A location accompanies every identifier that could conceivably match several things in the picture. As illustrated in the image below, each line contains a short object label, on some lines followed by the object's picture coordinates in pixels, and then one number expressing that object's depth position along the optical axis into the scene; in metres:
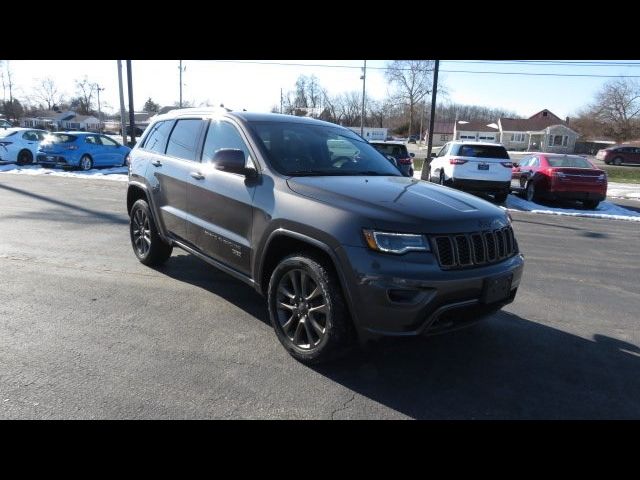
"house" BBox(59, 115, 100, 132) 100.62
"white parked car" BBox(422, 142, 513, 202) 12.63
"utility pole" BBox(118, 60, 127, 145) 23.73
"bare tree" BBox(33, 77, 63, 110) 104.48
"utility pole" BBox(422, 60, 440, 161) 17.87
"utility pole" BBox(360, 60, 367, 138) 44.14
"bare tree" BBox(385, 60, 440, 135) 77.54
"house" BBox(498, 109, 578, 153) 77.06
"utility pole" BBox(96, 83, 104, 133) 99.00
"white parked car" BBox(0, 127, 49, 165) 20.02
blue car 18.48
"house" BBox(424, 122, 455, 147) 93.09
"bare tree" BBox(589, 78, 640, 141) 65.88
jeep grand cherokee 3.01
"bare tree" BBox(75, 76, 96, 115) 101.00
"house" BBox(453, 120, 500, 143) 86.00
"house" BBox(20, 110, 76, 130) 90.38
